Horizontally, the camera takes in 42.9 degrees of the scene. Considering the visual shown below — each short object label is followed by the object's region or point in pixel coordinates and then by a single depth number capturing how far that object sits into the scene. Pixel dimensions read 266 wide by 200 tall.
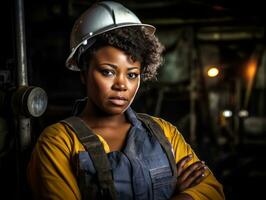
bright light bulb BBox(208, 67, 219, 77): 3.79
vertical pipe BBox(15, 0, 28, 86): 2.30
